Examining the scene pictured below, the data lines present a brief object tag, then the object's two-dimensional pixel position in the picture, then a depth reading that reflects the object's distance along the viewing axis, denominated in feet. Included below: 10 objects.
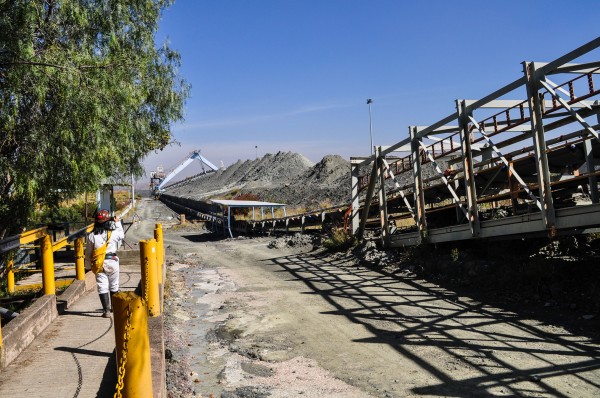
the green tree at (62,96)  27.07
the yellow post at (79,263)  29.60
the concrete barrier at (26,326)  16.63
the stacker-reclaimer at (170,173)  284.00
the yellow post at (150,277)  19.99
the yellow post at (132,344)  9.47
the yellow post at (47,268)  22.81
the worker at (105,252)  21.77
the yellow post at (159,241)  31.86
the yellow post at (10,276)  35.50
